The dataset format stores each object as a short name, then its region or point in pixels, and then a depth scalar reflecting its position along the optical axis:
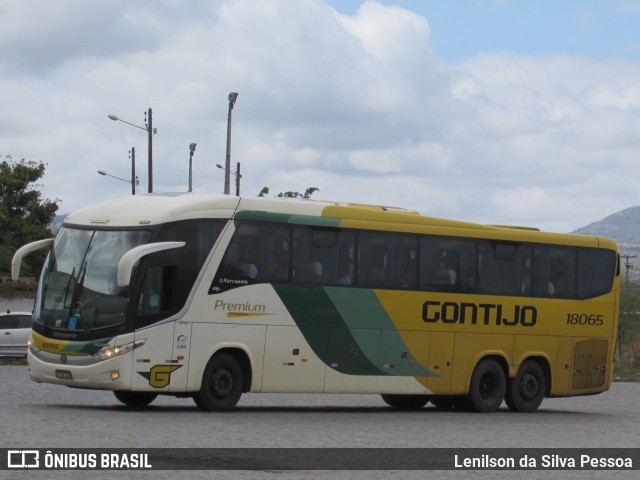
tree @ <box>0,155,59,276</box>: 72.94
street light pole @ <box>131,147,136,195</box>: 78.75
